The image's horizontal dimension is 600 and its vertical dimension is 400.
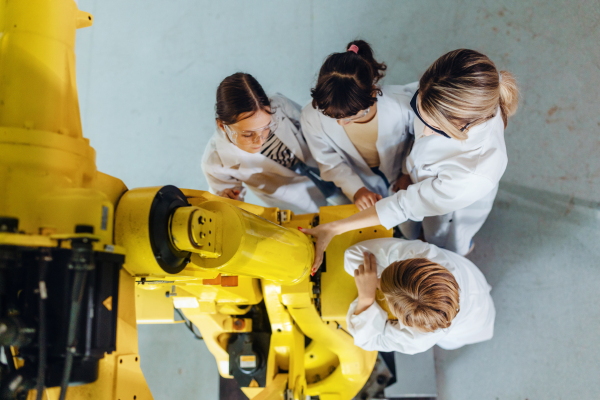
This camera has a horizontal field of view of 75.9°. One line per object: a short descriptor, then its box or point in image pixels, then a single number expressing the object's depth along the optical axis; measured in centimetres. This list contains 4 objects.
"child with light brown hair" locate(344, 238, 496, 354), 130
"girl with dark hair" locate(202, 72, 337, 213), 152
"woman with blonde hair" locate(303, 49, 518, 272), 113
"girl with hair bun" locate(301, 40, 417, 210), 138
